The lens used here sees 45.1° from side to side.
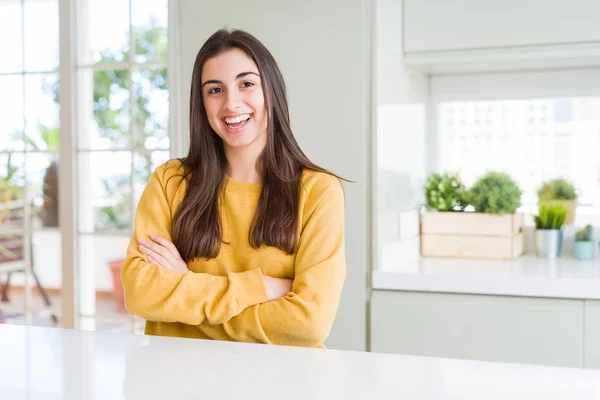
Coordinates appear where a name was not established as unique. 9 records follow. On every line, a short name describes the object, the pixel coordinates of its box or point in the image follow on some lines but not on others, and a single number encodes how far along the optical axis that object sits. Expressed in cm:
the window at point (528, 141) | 301
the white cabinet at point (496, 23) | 254
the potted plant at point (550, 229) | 284
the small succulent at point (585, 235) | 283
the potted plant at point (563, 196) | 297
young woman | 156
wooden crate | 279
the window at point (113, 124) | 300
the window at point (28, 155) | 338
